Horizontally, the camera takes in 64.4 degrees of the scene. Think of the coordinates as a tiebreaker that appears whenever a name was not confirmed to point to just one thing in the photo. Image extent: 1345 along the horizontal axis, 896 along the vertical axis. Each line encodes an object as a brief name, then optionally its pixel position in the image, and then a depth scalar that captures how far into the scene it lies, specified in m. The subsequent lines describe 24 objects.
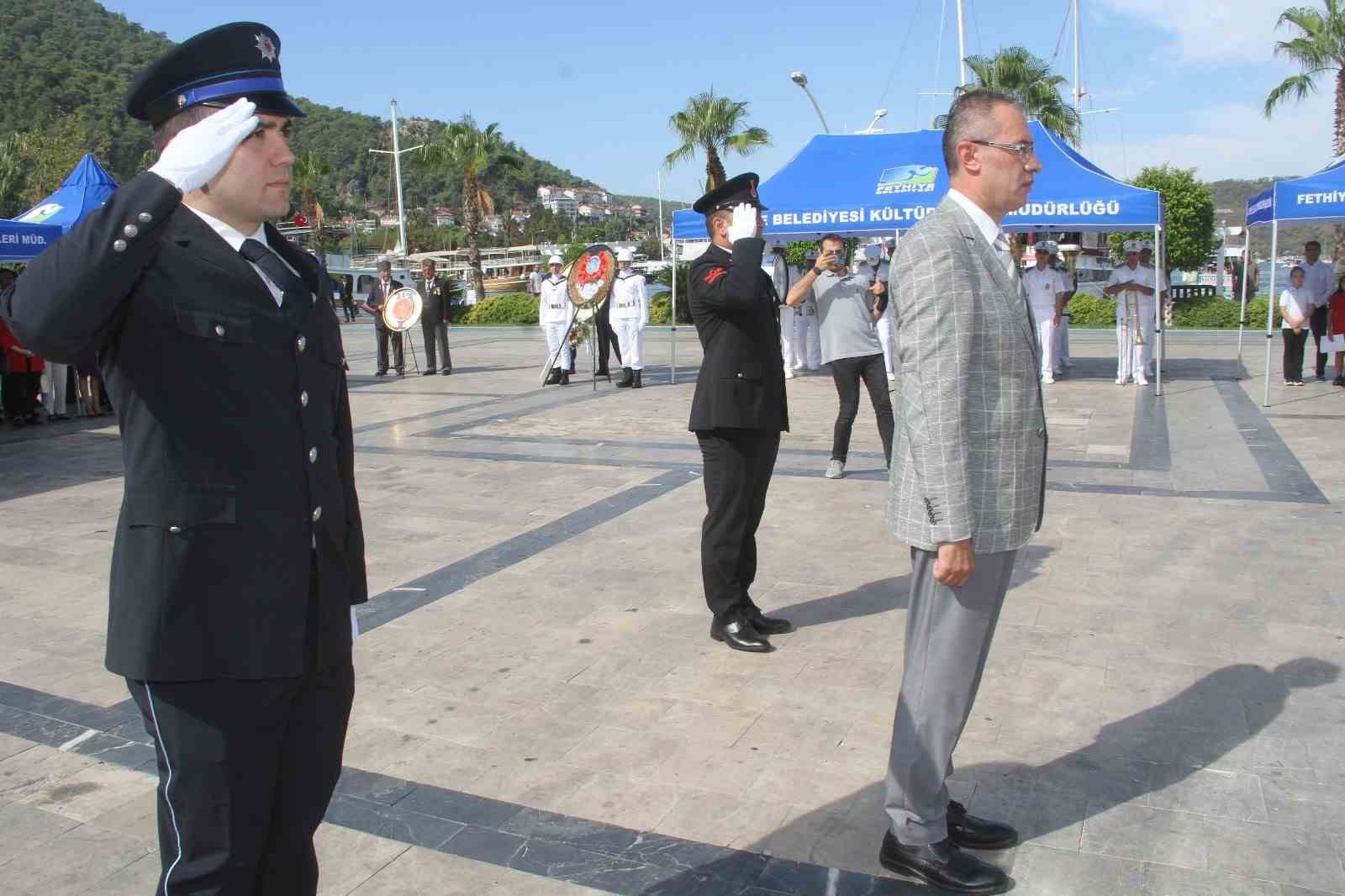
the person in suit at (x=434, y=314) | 17.34
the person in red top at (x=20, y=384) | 11.95
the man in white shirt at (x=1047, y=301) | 14.05
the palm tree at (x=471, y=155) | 41.78
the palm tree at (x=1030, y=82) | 32.44
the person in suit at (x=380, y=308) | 17.20
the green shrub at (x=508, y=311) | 31.97
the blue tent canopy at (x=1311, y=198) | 11.02
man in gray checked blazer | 2.71
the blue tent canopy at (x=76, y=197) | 12.56
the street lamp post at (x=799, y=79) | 27.92
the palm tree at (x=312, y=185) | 49.22
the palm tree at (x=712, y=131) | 37.12
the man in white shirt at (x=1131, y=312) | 13.59
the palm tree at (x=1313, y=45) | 25.17
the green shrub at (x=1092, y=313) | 23.64
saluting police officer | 1.86
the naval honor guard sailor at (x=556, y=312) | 15.73
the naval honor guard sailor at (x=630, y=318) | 14.66
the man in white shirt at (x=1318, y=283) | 13.28
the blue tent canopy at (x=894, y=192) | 12.45
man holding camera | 7.84
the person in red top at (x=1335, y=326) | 12.91
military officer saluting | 4.65
